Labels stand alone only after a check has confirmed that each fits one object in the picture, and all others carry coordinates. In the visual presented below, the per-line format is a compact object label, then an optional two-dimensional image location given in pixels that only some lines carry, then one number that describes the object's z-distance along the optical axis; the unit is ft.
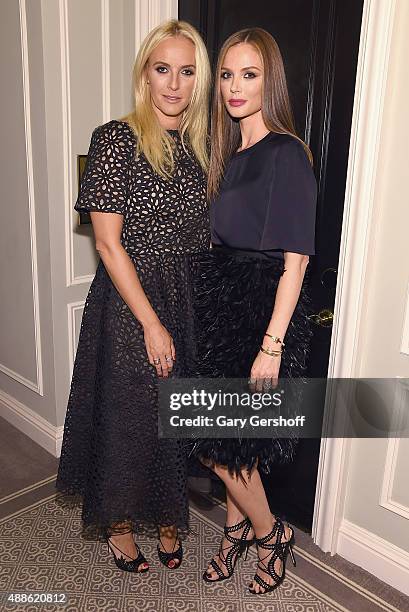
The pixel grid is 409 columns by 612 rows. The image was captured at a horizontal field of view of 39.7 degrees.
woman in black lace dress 6.04
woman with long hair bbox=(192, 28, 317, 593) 5.57
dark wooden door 6.40
